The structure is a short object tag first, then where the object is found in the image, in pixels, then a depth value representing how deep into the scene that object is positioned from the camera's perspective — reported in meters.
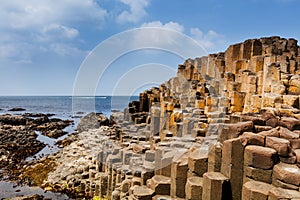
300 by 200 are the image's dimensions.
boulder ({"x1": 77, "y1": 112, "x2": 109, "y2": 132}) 31.85
